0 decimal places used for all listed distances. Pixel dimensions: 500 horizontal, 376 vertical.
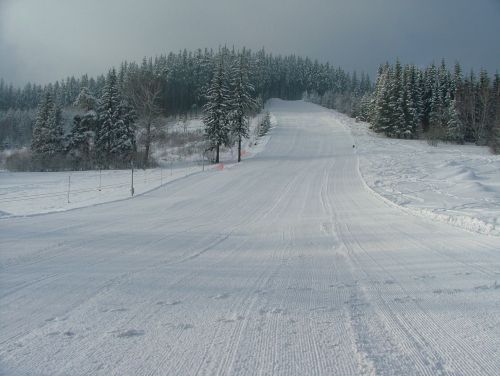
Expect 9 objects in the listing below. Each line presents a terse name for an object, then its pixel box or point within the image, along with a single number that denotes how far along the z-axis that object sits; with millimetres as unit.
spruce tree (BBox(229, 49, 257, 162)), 46778
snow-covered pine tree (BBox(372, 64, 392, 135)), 65875
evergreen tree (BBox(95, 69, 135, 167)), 47156
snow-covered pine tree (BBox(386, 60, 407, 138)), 64312
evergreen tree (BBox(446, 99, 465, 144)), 60594
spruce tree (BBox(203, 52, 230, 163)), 46281
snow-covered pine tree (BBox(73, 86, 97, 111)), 51875
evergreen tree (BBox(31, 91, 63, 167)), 46438
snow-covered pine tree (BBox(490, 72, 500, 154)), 47644
